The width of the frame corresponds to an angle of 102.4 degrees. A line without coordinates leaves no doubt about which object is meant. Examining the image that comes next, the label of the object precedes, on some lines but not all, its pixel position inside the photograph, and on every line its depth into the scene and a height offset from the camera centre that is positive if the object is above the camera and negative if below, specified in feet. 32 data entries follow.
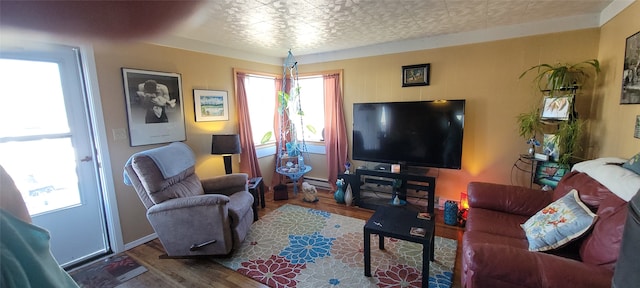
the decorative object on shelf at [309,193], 11.73 -3.66
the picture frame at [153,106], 8.05 +0.43
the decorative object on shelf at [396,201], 10.58 -3.68
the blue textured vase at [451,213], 9.23 -3.70
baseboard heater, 13.51 -3.63
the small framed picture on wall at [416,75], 10.28 +1.44
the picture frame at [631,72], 5.68 +0.71
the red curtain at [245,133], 11.49 -0.77
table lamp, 10.03 -1.09
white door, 5.52 -0.72
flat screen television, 9.48 -0.87
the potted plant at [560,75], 7.59 +0.95
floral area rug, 6.43 -4.10
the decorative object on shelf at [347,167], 11.71 -2.48
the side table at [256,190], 9.87 -3.09
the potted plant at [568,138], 7.32 -0.95
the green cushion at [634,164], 4.57 -1.12
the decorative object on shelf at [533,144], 8.15 -1.20
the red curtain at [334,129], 12.34 -0.77
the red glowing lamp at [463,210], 9.16 -3.66
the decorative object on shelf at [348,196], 11.24 -3.62
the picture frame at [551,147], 7.59 -1.23
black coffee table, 5.69 -2.82
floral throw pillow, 4.81 -2.32
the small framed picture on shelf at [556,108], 7.26 -0.06
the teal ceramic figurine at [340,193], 11.50 -3.56
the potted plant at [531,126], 8.15 -0.63
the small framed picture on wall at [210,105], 9.96 +0.50
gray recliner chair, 6.94 -2.57
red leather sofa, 3.73 -2.40
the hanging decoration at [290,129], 11.93 -0.74
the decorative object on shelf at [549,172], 7.56 -2.01
